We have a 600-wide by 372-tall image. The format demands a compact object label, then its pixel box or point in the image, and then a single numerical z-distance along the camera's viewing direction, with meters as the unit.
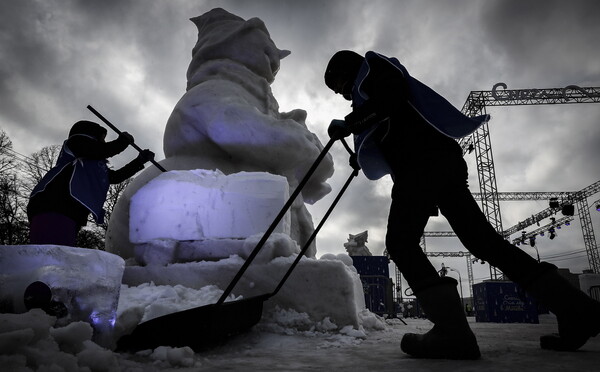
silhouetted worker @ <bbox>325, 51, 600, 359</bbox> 1.56
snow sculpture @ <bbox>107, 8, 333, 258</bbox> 3.27
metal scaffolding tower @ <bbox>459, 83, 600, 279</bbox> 14.05
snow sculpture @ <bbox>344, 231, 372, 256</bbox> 12.88
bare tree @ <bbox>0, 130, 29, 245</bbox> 11.12
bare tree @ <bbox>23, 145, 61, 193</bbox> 12.42
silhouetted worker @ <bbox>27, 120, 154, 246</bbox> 2.38
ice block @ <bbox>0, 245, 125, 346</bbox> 1.41
